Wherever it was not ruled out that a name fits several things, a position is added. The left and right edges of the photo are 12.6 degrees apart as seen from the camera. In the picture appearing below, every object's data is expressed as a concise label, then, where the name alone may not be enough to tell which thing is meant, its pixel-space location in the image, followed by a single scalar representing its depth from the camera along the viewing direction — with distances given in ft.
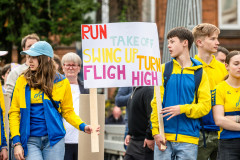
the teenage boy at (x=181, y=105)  36.64
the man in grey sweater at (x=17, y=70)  50.93
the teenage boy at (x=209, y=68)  41.44
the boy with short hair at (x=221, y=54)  50.15
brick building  112.41
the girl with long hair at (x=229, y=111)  38.21
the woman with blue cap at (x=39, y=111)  36.26
